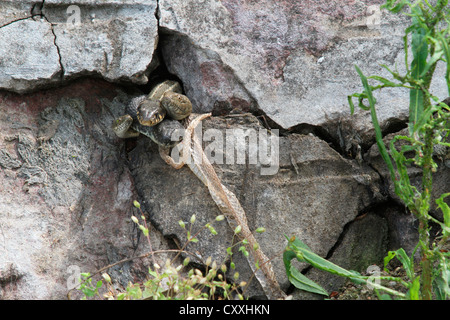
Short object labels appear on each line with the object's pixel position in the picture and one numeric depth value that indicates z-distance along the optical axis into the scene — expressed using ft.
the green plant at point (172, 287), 17.94
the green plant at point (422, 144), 17.57
